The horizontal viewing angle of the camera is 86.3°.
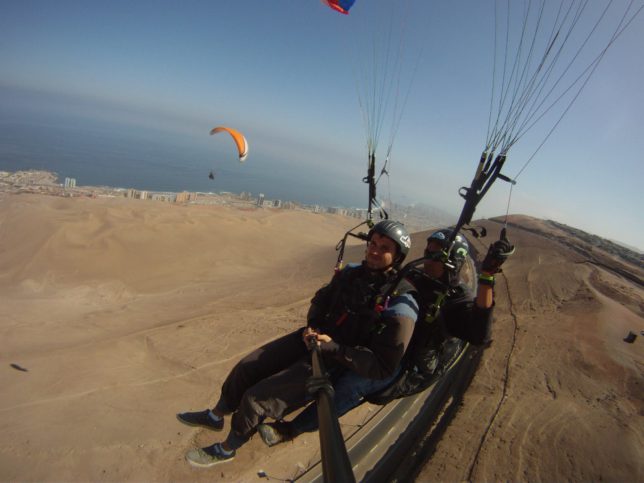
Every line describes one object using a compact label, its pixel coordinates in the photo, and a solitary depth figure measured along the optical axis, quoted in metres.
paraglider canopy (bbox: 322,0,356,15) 7.95
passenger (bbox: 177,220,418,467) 3.00
